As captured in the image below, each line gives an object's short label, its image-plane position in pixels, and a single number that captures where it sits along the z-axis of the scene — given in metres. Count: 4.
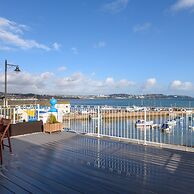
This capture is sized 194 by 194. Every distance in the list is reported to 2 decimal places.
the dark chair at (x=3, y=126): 3.91
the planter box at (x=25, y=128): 6.15
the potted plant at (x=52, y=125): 6.54
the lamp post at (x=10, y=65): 8.71
